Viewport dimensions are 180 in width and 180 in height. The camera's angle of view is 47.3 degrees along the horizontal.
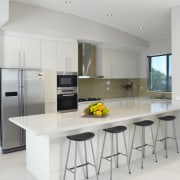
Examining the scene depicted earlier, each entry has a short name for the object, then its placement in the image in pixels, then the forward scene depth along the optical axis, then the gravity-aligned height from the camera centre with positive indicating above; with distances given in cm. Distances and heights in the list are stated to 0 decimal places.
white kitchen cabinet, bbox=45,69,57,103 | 463 -5
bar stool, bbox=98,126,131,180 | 301 -68
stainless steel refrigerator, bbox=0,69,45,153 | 397 -31
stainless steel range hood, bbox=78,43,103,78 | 558 +64
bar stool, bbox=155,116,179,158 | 393 -68
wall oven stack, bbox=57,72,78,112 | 480 -19
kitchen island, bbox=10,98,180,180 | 257 -73
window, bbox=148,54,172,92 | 635 +34
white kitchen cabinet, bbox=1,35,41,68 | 409 +66
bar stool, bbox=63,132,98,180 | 263 -70
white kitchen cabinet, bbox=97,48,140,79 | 602 +63
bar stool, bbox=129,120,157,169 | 347 -82
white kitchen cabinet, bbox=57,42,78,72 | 482 +66
